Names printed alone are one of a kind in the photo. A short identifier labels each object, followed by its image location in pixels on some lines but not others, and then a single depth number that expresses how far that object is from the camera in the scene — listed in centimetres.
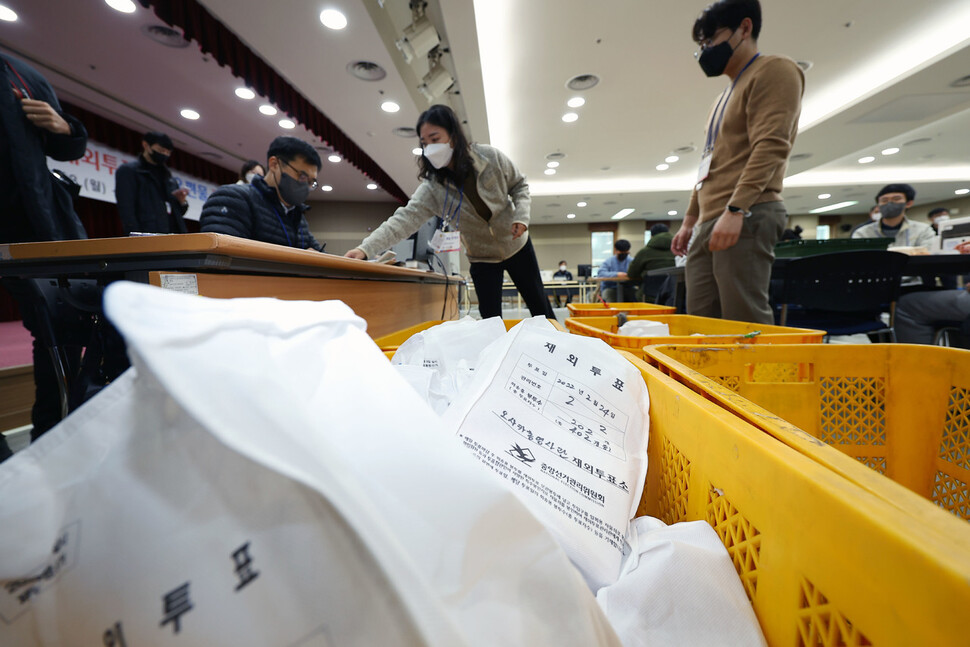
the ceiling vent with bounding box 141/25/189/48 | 253
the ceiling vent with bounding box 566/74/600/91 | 338
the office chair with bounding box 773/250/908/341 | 132
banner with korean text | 399
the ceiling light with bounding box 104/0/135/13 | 227
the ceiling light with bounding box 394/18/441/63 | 245
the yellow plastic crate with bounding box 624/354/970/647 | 13
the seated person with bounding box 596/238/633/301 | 469
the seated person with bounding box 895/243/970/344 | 129
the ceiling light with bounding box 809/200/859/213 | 830
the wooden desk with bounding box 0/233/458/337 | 55
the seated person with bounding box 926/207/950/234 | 333
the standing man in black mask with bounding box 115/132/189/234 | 191
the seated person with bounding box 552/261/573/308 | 830
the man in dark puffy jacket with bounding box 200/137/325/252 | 136
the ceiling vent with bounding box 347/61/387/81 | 280
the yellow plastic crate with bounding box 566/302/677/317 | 117
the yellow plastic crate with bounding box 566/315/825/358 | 56
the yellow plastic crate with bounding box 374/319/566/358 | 93
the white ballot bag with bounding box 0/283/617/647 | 13
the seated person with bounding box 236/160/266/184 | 215
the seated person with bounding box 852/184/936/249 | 257
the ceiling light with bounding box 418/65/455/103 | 296
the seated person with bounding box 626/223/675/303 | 316
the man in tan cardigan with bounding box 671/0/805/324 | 96
